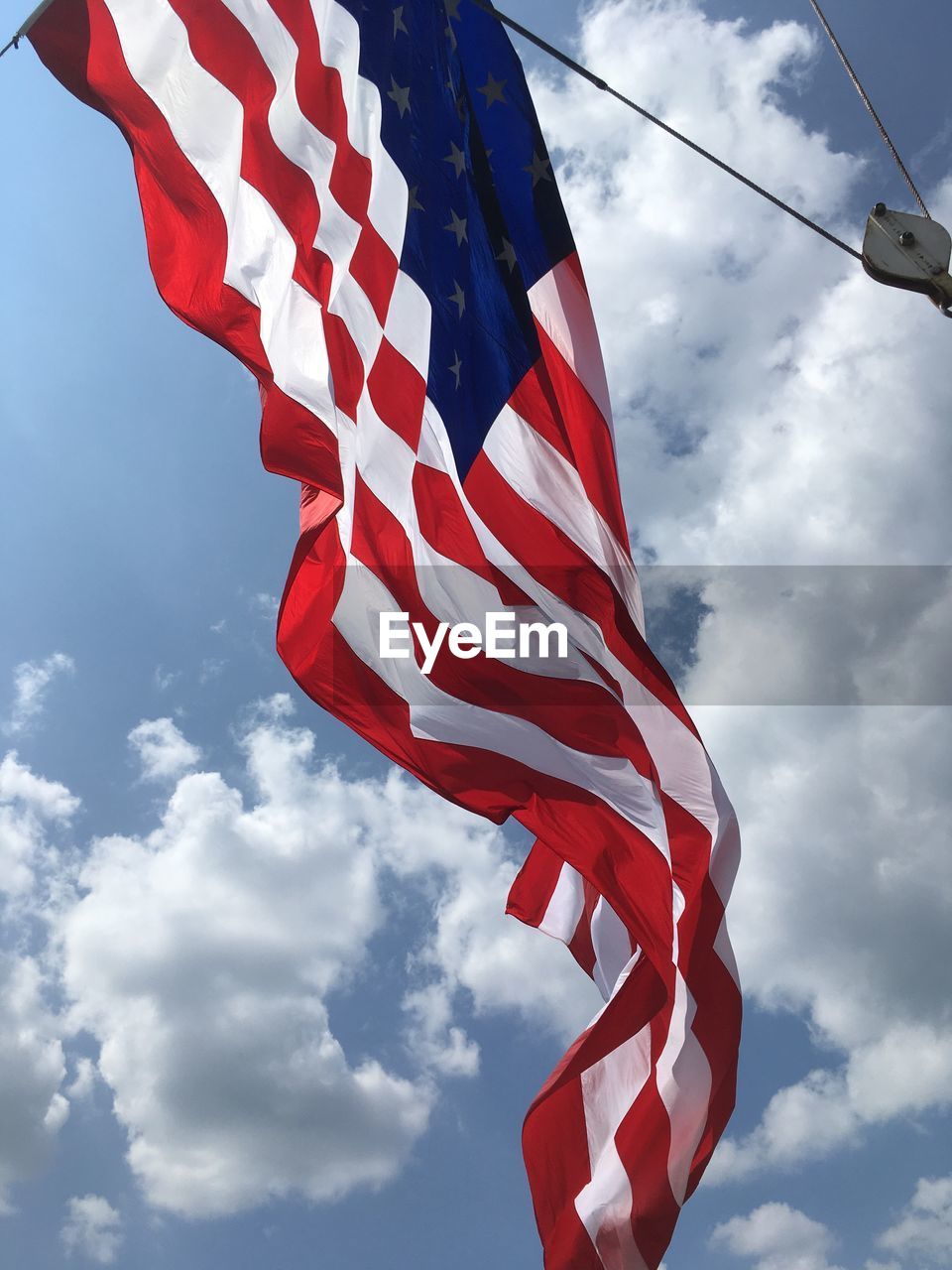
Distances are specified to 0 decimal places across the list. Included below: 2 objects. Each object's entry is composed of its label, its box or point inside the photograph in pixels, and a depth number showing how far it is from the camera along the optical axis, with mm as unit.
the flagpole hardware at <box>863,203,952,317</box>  7508
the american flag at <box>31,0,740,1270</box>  8266
